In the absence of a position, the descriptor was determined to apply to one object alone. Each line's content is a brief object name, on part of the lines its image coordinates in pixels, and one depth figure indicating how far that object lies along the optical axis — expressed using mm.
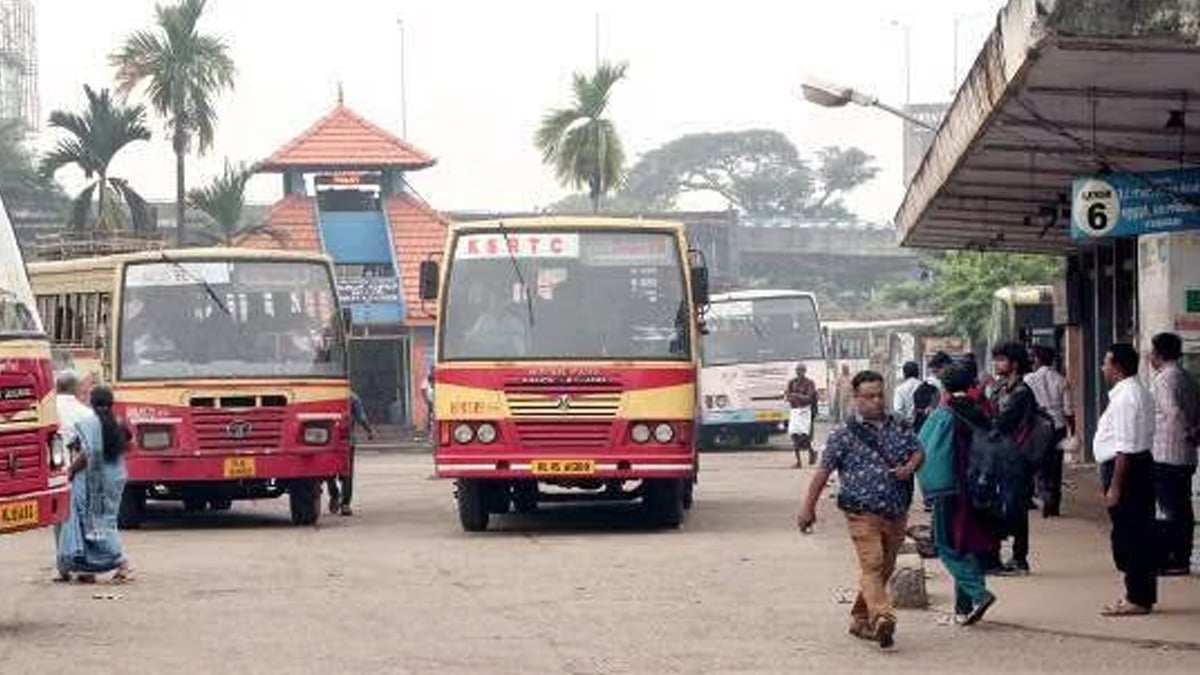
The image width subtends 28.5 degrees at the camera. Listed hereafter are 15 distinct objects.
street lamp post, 28625
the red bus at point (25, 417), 13383
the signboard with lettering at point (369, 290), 52500
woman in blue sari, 16906
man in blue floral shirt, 12750
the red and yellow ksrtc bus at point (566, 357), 20375
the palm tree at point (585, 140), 53094
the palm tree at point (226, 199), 49281
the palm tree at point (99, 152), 46688
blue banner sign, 17266
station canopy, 11703
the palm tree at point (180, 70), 47281
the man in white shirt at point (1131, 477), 13703
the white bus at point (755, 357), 45406
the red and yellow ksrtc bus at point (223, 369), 22141
